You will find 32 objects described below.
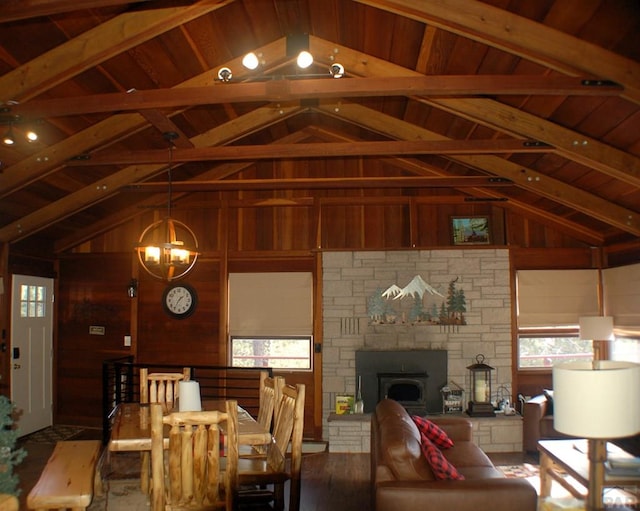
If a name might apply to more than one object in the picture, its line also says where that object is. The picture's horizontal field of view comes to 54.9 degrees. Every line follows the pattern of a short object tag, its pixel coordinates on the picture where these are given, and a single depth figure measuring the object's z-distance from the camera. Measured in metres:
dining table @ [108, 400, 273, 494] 4.02
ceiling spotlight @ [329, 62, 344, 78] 4.88
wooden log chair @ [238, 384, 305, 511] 4.09
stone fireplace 8.09
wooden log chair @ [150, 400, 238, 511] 3.15
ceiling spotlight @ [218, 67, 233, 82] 4.86
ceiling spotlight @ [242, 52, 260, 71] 4.66
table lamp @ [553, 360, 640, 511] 2.60
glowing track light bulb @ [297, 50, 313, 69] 4.73
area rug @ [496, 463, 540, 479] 6.50
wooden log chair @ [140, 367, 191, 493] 5.77
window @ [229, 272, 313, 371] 8.46
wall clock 8.64
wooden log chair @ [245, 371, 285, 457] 4.75
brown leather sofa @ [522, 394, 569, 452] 7.19
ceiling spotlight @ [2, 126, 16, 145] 5.10
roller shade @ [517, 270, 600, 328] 8.25
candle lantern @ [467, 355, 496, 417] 7.76
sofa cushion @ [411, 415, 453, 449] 4.99
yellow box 7.95
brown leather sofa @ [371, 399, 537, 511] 3.70
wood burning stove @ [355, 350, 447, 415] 8.00
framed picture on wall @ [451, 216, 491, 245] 8.38
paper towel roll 4.28
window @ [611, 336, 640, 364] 7.46
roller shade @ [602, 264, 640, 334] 7.35
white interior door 8.06
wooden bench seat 3.67
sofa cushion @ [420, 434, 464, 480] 3.96
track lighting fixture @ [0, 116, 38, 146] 5.08
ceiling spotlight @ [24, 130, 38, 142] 5.50
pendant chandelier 5.92
